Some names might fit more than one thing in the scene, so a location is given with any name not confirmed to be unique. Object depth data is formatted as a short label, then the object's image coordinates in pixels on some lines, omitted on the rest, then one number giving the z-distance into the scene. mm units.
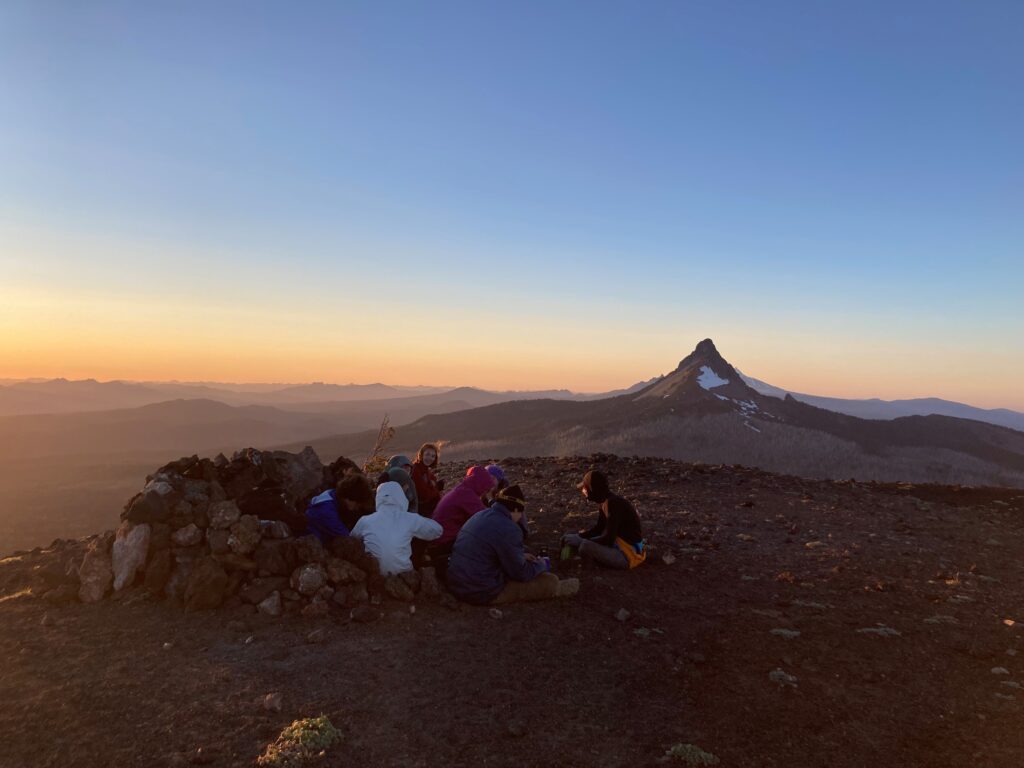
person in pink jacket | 9547
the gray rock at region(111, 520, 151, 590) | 8289
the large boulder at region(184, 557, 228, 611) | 7918
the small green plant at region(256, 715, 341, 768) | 5043
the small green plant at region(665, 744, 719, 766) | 5371
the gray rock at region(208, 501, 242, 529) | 8472
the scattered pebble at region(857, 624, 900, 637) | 8180
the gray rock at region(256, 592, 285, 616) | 7875
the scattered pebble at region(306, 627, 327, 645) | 7257
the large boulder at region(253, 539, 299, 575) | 8344
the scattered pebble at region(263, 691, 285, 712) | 5820
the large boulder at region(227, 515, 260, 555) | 8336
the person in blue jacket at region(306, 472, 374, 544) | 8984
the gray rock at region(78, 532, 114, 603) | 8164
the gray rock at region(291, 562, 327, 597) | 8125
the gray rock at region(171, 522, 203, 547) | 8453
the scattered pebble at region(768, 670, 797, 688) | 6789
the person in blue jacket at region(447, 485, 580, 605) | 8375
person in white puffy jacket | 8695
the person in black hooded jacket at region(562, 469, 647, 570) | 10094
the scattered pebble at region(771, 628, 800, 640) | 7996
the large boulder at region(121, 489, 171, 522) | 8438
